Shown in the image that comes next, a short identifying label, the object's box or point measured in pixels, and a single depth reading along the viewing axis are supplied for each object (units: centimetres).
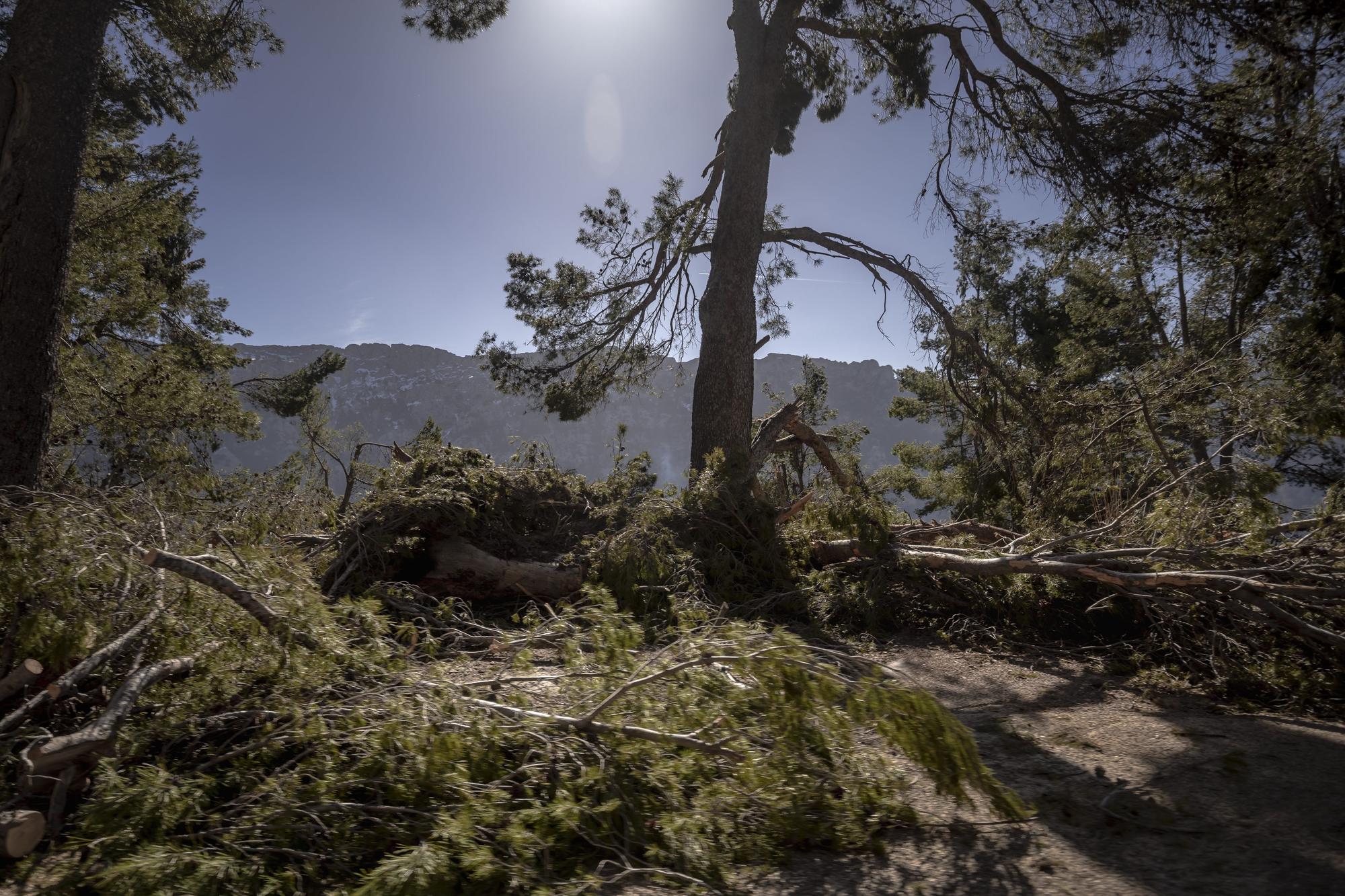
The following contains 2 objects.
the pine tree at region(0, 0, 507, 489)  434
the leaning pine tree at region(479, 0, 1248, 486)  690
